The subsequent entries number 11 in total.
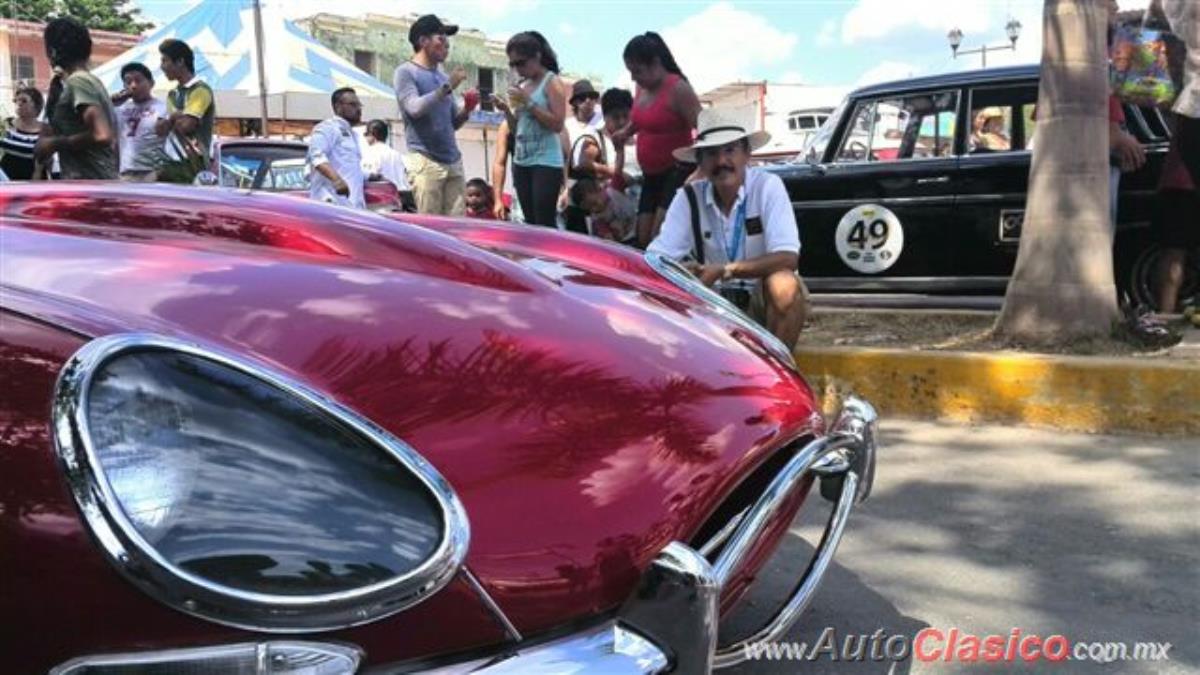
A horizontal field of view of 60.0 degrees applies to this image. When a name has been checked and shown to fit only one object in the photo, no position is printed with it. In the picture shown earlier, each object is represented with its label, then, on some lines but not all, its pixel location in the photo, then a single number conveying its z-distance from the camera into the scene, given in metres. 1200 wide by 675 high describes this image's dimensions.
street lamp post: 26.61
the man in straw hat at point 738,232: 3.88
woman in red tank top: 5.20
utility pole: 13.60
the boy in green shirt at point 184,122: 5.93
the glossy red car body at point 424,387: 1.10
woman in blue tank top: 5.91
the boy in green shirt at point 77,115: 5.07
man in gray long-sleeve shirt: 6.08
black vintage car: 5.64
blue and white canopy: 13.73
